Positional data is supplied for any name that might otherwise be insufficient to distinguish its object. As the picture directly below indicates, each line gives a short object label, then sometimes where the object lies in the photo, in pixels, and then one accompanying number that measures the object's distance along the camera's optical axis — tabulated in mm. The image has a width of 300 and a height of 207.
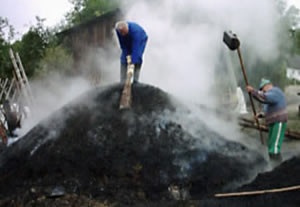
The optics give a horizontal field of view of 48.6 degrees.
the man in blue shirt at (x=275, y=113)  5223
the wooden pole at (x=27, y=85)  10108
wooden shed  12891
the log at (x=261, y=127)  7486
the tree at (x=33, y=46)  14695
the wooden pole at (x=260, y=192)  3712
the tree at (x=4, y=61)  13500
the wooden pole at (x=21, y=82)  9703
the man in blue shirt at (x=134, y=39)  5680
